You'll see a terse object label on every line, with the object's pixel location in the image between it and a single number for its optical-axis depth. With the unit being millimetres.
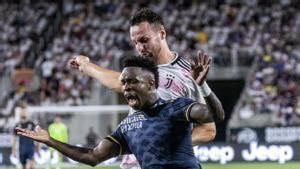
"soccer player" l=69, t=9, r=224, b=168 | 10348
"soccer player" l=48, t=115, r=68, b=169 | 33291
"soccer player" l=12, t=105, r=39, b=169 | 29545
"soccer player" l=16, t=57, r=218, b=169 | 8572
